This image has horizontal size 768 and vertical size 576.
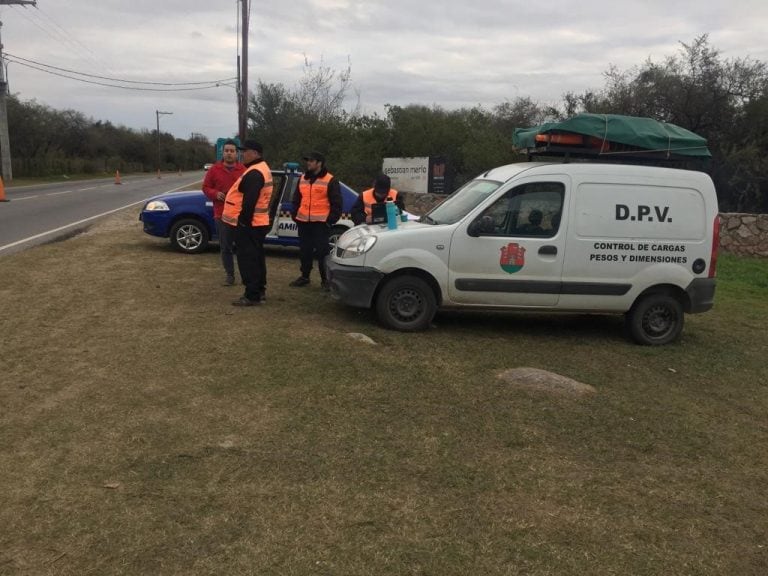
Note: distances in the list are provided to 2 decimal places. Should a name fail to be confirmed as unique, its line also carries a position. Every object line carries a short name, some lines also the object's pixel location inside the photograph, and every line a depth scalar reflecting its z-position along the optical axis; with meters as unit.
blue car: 10.82
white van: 6.50
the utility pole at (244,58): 23.77
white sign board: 19.23
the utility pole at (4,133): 38.06
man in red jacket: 8.55
